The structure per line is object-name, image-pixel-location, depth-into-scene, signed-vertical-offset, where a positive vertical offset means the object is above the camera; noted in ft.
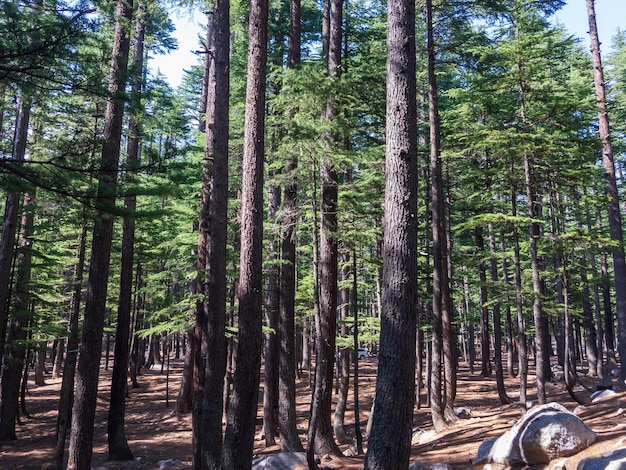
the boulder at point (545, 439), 27.35 -6.50
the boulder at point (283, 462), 32.65 -9.39
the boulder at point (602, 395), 45.73 -6.58
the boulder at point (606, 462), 21.03 -6.18
